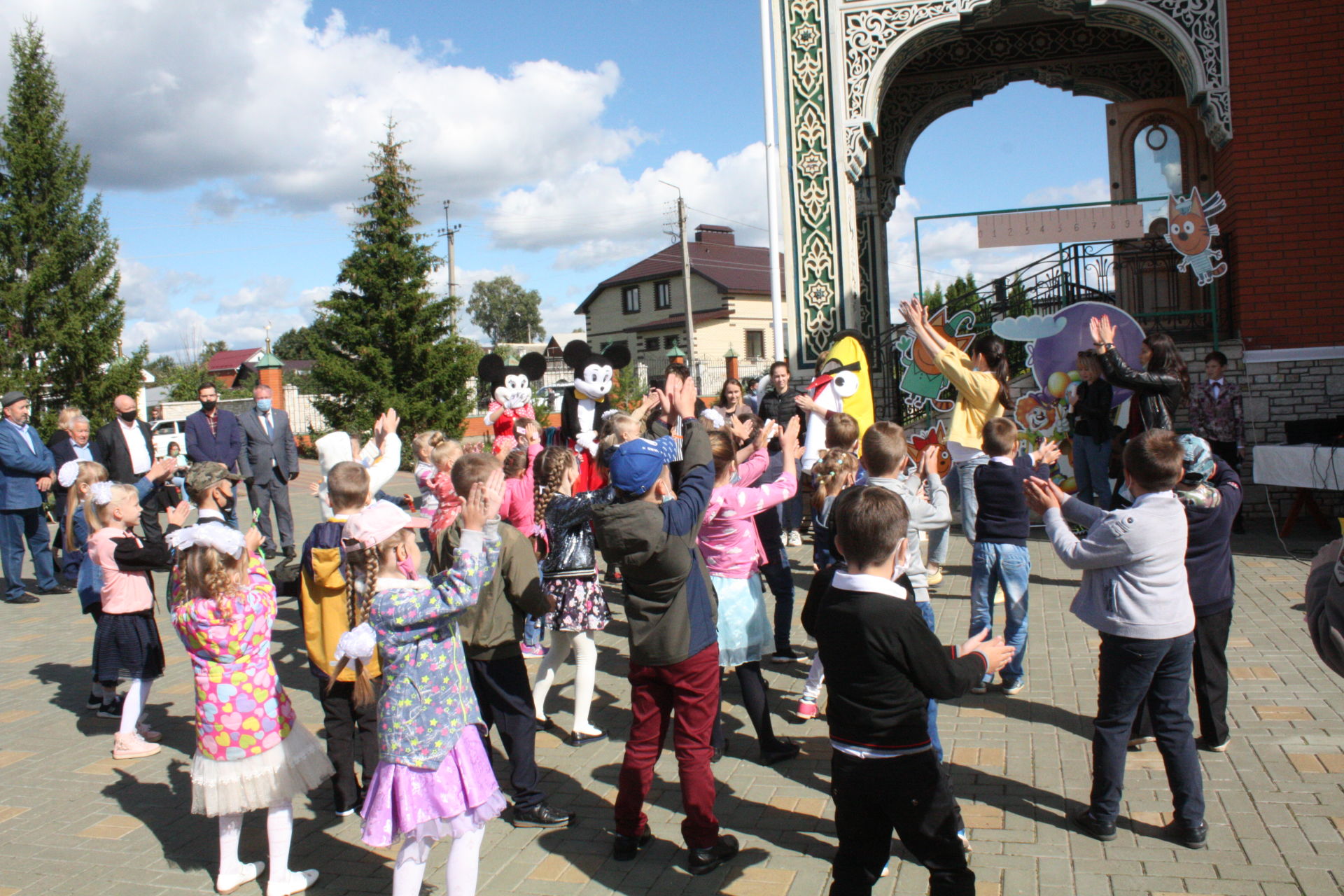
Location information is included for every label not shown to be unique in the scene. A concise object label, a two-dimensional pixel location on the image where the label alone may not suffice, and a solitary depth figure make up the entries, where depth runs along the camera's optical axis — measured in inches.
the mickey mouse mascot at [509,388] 331.9
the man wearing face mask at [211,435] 397.7
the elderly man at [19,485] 358.6
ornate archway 389.7
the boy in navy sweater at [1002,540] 205.5
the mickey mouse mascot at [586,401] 302.5
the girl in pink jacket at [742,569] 178.5
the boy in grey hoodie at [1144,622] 142.9
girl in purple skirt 124.7
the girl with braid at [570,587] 186.4
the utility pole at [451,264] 1721.2
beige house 1796.3
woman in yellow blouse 279.3
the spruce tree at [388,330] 998.4
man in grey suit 414.0
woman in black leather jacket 276.4
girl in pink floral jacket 142.1
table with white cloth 331.6
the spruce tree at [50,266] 689.6
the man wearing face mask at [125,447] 384.5
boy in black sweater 109.1
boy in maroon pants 138.5
